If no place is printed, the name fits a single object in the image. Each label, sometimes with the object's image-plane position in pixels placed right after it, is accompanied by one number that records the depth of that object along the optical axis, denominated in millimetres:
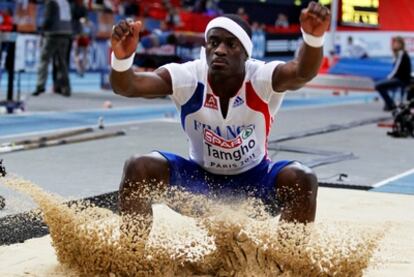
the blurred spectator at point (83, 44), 22312
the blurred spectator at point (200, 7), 28531
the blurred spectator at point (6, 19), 14016
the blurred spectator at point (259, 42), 26906
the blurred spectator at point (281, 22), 30797
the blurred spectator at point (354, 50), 24500
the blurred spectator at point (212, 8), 28762
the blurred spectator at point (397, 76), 17172
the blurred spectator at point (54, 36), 16656
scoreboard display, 21125
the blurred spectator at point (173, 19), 26625
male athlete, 4246
